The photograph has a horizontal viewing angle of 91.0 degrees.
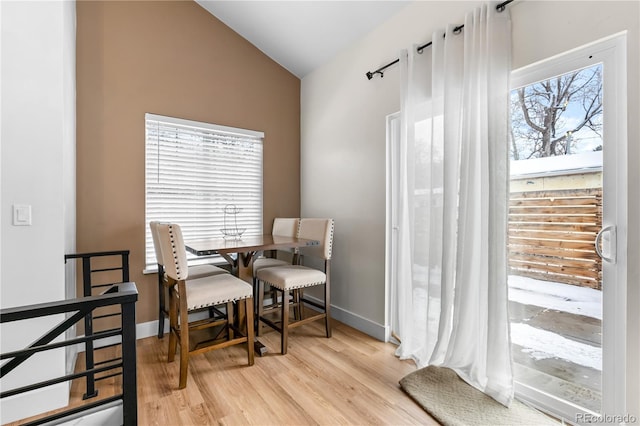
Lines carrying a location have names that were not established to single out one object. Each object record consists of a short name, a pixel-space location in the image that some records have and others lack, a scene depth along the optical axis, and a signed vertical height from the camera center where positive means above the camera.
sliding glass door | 1.46 -0.10
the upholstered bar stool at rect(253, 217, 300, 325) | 2.95 -0.46
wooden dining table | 2.24 -0.26
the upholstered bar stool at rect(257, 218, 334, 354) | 2.46 -0.53
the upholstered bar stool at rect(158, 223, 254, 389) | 1.98 -0.57
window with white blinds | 2.85 +0.35
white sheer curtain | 1.76 +0.05
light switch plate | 1.67 -0.01
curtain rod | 1.77 +1.17
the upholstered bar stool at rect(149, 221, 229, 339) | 2.57 -0.52
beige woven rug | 1.64 -1.08
